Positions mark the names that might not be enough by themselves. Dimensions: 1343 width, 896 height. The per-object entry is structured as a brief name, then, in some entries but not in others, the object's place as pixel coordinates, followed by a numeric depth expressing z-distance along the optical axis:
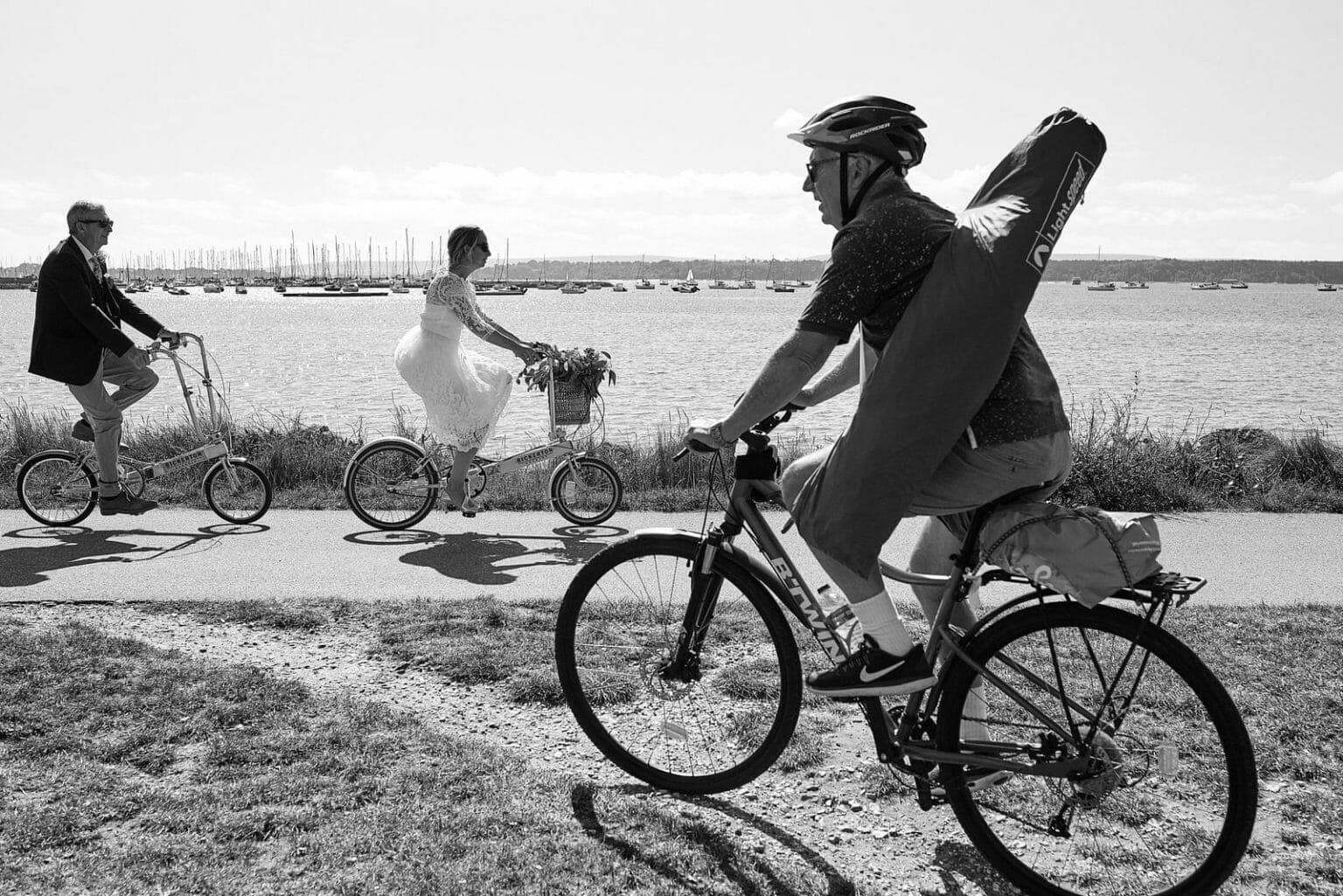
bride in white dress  8.07
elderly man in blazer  7.64
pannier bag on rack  2.76
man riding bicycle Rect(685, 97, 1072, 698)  2.88
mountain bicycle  2.88
